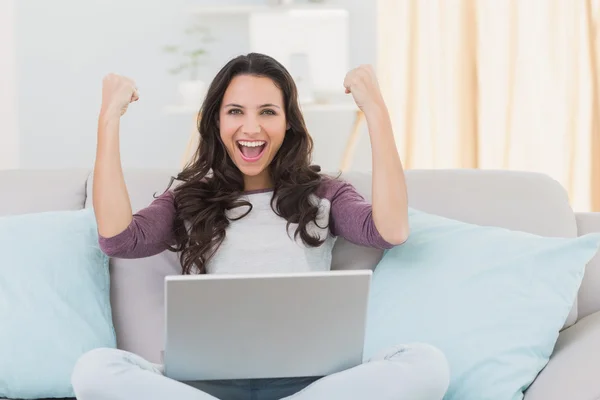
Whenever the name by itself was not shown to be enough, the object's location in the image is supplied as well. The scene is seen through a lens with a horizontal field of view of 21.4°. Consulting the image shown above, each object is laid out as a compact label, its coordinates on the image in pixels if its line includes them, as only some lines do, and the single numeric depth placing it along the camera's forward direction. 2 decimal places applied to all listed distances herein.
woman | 2.77
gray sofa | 2.86
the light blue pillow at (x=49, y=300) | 2.74
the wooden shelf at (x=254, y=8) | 4.65
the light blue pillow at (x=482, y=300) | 2.67
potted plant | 4.71
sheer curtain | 4.47
